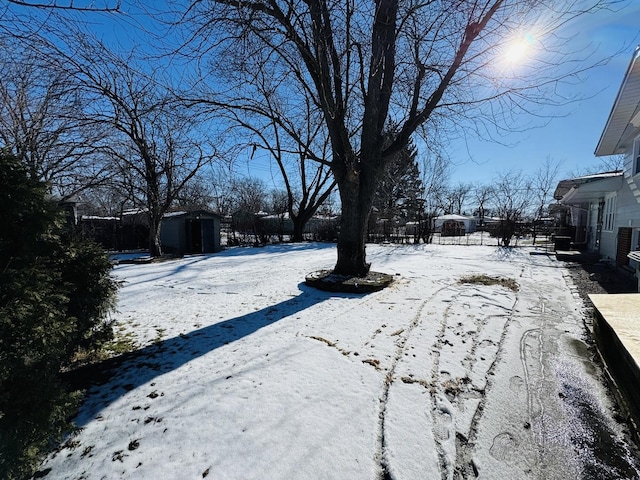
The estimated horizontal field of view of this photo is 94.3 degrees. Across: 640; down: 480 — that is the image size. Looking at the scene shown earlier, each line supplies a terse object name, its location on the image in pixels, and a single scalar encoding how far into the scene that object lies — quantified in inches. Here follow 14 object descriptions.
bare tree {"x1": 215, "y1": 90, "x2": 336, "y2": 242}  669.0
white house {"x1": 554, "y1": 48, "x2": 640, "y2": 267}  257.1
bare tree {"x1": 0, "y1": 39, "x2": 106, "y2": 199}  233.8
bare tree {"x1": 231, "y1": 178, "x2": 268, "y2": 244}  735.7
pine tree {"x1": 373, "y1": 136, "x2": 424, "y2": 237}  1117.7
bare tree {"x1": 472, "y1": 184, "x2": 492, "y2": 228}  1824.3
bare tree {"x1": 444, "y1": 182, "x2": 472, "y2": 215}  1932.8
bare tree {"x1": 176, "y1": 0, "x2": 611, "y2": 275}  182.5
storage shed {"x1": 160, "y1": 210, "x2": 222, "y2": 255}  585.0
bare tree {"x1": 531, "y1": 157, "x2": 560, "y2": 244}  1185.2
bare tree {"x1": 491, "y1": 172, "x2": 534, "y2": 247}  1248.2
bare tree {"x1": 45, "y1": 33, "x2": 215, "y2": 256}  384.5
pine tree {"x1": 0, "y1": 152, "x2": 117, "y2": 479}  58.9
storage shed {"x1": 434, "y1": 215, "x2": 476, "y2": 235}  1100.5
